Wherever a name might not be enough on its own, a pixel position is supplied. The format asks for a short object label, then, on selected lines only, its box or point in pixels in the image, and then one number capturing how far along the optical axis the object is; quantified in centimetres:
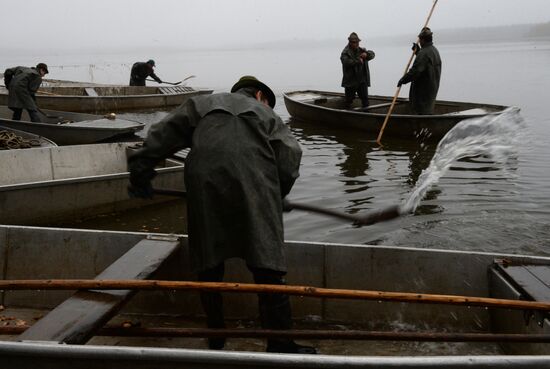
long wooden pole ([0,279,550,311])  325
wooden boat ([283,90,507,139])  1209
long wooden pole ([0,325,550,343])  334
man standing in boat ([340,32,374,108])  1346
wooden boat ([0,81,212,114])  1728
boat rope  866
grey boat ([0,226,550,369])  362
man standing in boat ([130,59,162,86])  2036
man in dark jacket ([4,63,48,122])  1177
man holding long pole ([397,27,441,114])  1170
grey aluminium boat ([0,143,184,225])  696
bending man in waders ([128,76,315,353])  331
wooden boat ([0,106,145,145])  1084
